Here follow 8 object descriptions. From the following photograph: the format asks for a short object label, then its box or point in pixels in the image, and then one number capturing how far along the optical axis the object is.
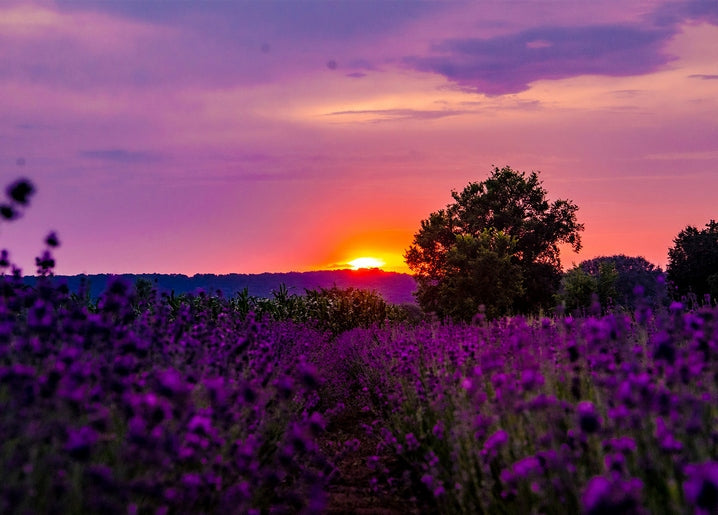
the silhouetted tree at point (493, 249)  31.23
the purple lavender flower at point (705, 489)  2.14
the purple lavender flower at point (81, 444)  2.89
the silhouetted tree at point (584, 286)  32.53
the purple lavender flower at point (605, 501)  2.16
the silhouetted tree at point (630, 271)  52.12
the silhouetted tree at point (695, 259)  33.00
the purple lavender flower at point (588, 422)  2.93
